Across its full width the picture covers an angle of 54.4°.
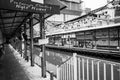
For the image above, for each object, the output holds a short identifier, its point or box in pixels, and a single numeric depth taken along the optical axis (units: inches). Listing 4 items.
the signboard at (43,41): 173.7
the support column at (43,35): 180.4
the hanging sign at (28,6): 113.3
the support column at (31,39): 243.4
